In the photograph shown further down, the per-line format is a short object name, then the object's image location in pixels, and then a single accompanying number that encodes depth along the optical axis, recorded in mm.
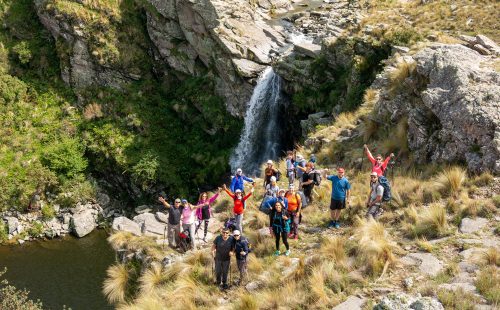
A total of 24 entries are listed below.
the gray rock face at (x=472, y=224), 11706
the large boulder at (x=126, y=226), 17406
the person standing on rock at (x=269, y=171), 16406
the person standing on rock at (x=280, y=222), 12429
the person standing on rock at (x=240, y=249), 11742
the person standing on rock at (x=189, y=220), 14719
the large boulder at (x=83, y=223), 28828
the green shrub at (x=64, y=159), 31328
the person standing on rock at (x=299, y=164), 16809
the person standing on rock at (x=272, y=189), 14516
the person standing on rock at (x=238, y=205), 14117
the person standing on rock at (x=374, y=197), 12891
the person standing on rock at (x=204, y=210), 15461
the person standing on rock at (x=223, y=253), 11867
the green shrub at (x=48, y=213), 29578
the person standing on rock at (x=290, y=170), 17500
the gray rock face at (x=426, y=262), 10320
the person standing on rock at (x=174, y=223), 14906
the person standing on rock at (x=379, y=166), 13839
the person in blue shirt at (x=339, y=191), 13535
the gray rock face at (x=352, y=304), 9555
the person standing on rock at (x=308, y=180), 15242
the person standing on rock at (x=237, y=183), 15930
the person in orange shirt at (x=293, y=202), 13047
